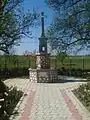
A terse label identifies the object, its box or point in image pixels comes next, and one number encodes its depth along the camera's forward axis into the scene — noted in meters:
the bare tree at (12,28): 11.52
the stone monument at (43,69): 9.40
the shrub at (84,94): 4.66
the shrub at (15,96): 4.66
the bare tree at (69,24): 10.63
